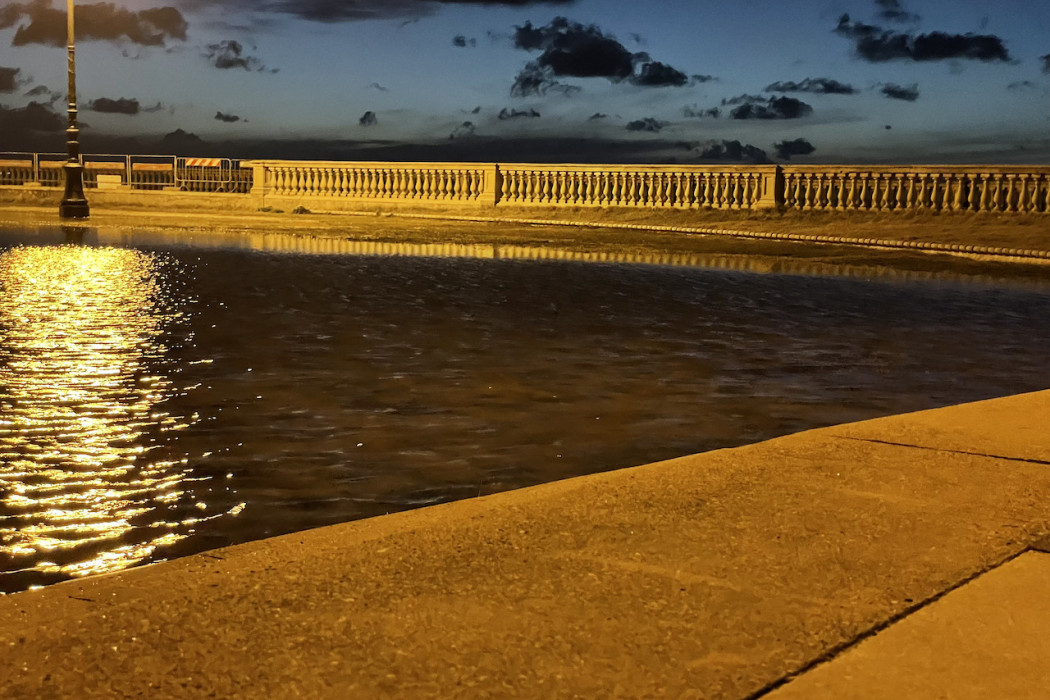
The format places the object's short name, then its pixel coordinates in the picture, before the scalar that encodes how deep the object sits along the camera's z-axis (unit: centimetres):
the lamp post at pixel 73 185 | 3516
